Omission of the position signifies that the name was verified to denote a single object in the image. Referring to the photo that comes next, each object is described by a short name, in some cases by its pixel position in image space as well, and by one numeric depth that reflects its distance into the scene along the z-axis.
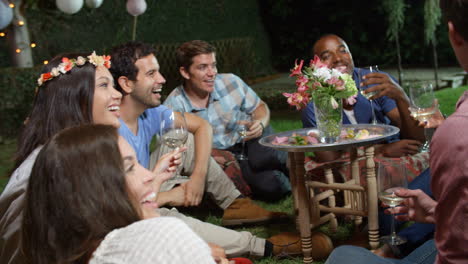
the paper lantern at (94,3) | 6.88
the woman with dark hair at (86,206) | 1.36
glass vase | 3.47
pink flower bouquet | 3.43
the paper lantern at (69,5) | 6.31
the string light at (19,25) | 8.09
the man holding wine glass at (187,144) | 3.58
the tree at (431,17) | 9.25
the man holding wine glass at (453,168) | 1.43
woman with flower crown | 1.43
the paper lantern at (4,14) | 6.32
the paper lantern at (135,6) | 6.86
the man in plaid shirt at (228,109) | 4.63
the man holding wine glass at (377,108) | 3.92
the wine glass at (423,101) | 3.16
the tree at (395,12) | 9.59
